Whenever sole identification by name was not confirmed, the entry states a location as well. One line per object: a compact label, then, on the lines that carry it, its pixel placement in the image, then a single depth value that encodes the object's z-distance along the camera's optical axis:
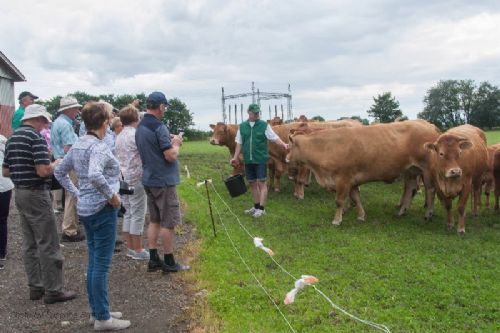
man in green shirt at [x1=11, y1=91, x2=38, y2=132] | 9.46
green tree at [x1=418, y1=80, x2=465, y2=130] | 86.94
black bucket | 10.14
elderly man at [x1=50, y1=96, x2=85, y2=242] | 7.69
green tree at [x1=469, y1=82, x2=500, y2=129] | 81.75
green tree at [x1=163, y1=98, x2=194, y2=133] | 74.03
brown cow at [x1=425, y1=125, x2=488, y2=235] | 8.77
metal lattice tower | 55.83
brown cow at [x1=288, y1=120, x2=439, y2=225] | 10.12
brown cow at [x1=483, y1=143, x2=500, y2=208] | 10.74
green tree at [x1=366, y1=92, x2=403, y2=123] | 77.19
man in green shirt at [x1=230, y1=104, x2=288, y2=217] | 10.27
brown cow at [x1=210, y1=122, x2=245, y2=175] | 16.05
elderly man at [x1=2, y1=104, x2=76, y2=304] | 5.55
